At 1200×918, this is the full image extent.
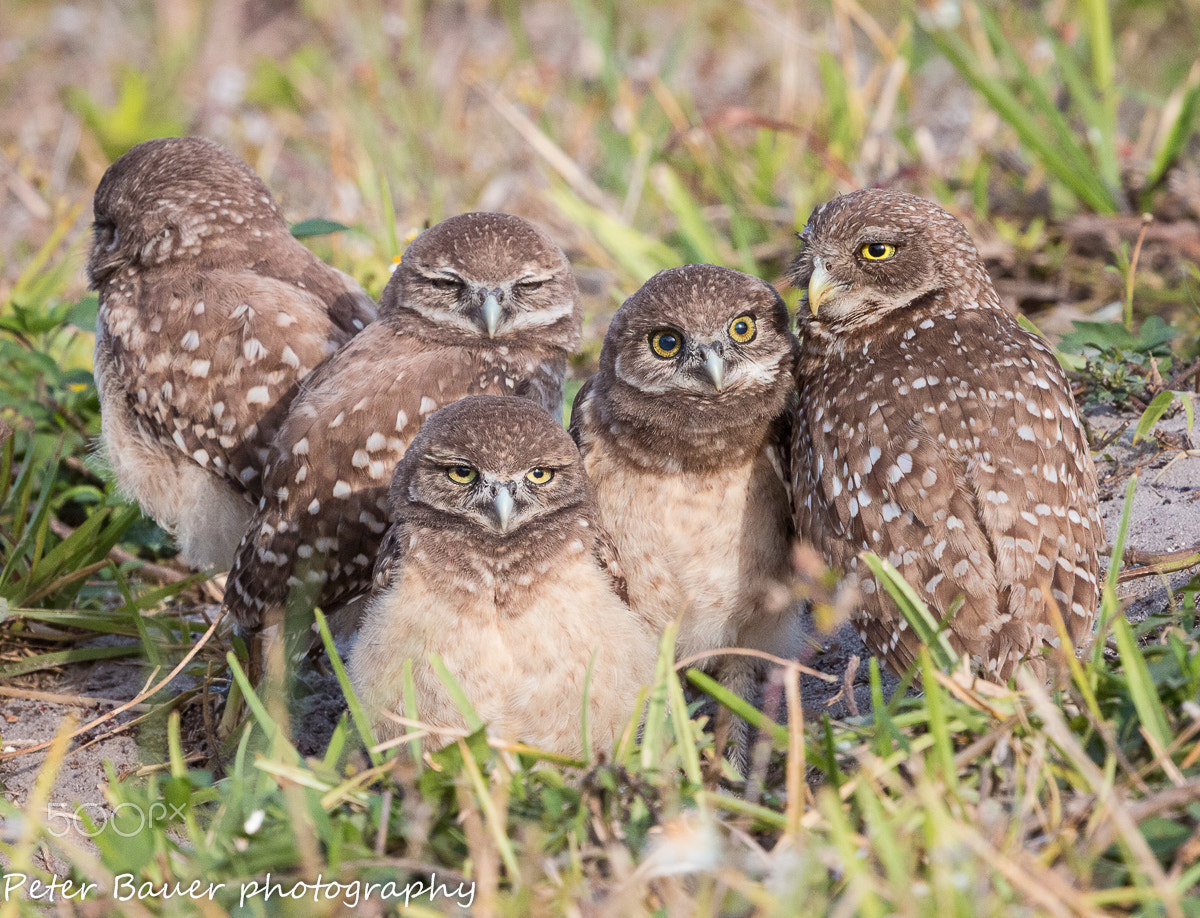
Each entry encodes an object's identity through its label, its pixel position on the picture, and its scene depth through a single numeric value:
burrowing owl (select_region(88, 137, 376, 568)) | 7.71
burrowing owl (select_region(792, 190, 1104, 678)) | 5.93
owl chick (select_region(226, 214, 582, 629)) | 6.96
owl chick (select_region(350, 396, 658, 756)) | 5.78
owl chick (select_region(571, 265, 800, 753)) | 6.50
